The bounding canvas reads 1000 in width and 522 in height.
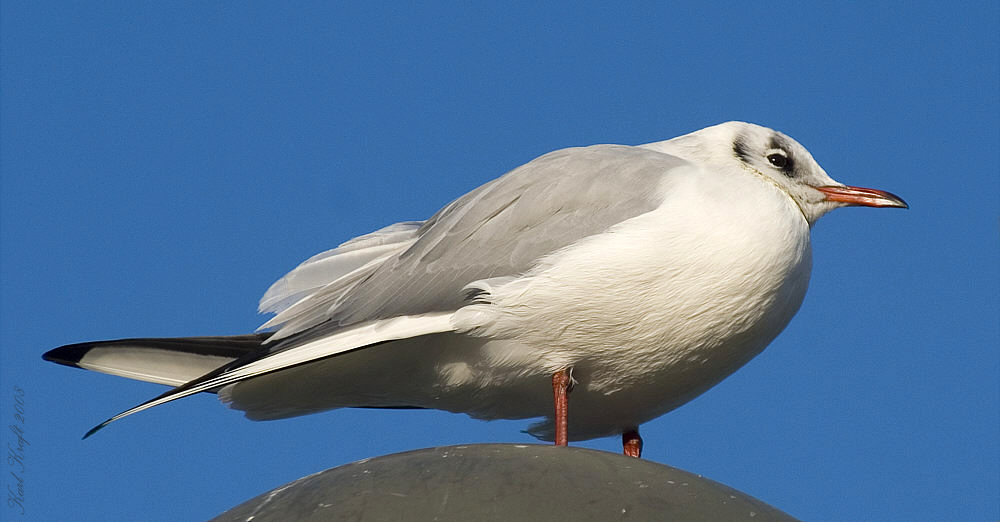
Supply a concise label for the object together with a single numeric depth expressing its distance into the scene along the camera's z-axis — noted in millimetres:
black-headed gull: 10328
